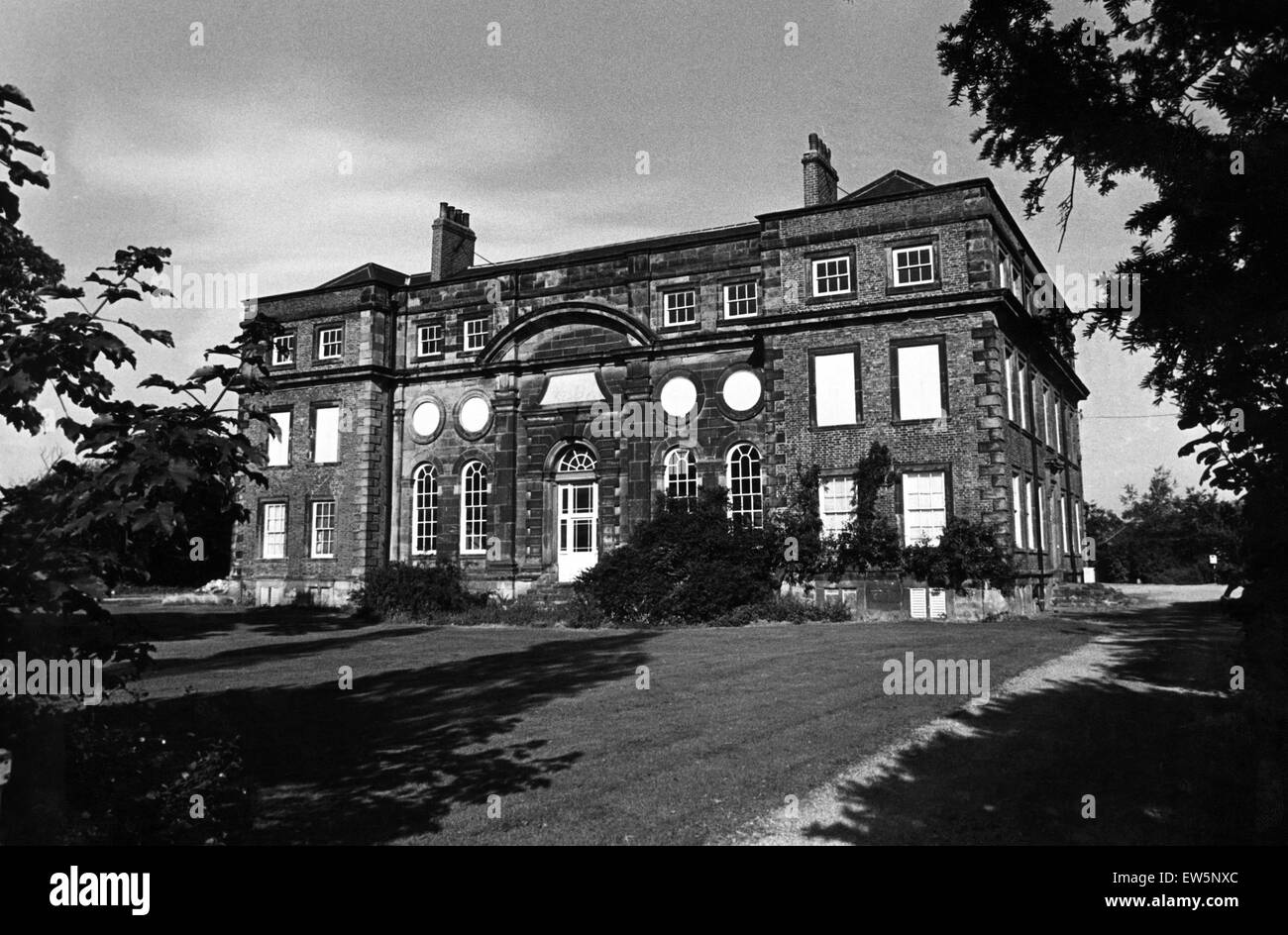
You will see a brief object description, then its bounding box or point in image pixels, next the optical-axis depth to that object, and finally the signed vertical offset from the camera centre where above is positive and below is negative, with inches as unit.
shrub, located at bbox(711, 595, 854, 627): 869.2 -74.7
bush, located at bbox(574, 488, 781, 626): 895.1 -34.8
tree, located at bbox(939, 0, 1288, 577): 169.9 +71.8
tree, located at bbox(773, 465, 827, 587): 912.9 +2.6
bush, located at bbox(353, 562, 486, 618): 1047.0 -60.9
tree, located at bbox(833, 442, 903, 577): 887.7 +4.7
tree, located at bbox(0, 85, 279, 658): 155.1 +16.3
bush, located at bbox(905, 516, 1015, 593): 851.4 -24.3
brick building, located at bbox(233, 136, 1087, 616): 906.7 +170.1
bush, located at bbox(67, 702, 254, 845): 182.1 -53.6
